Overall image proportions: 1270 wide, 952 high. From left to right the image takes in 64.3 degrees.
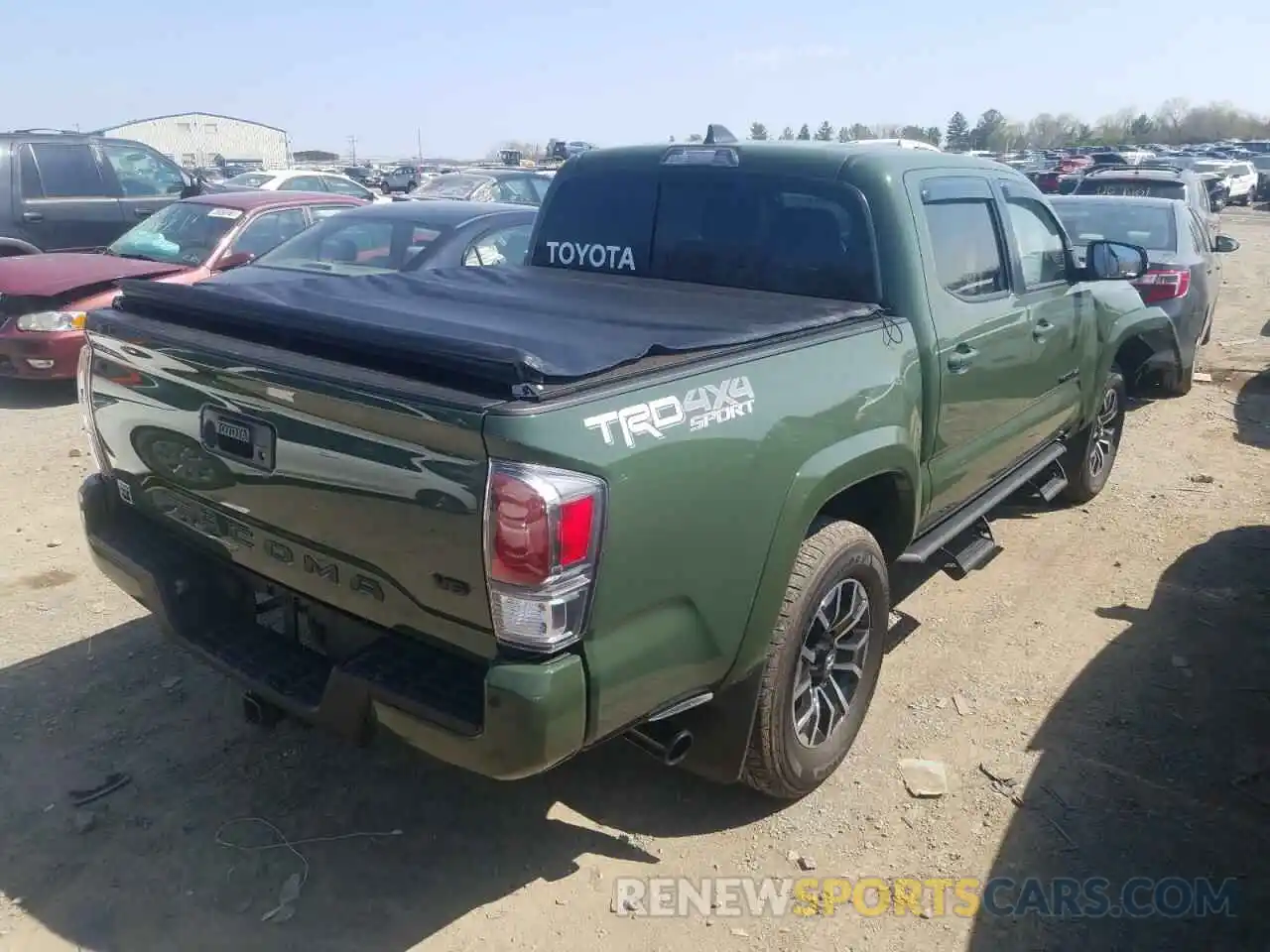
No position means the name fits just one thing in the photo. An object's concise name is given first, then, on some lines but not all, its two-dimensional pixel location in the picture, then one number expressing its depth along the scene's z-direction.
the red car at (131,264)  7.52
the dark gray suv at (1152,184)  11.41
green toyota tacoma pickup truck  2.27
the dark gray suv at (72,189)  10.27
